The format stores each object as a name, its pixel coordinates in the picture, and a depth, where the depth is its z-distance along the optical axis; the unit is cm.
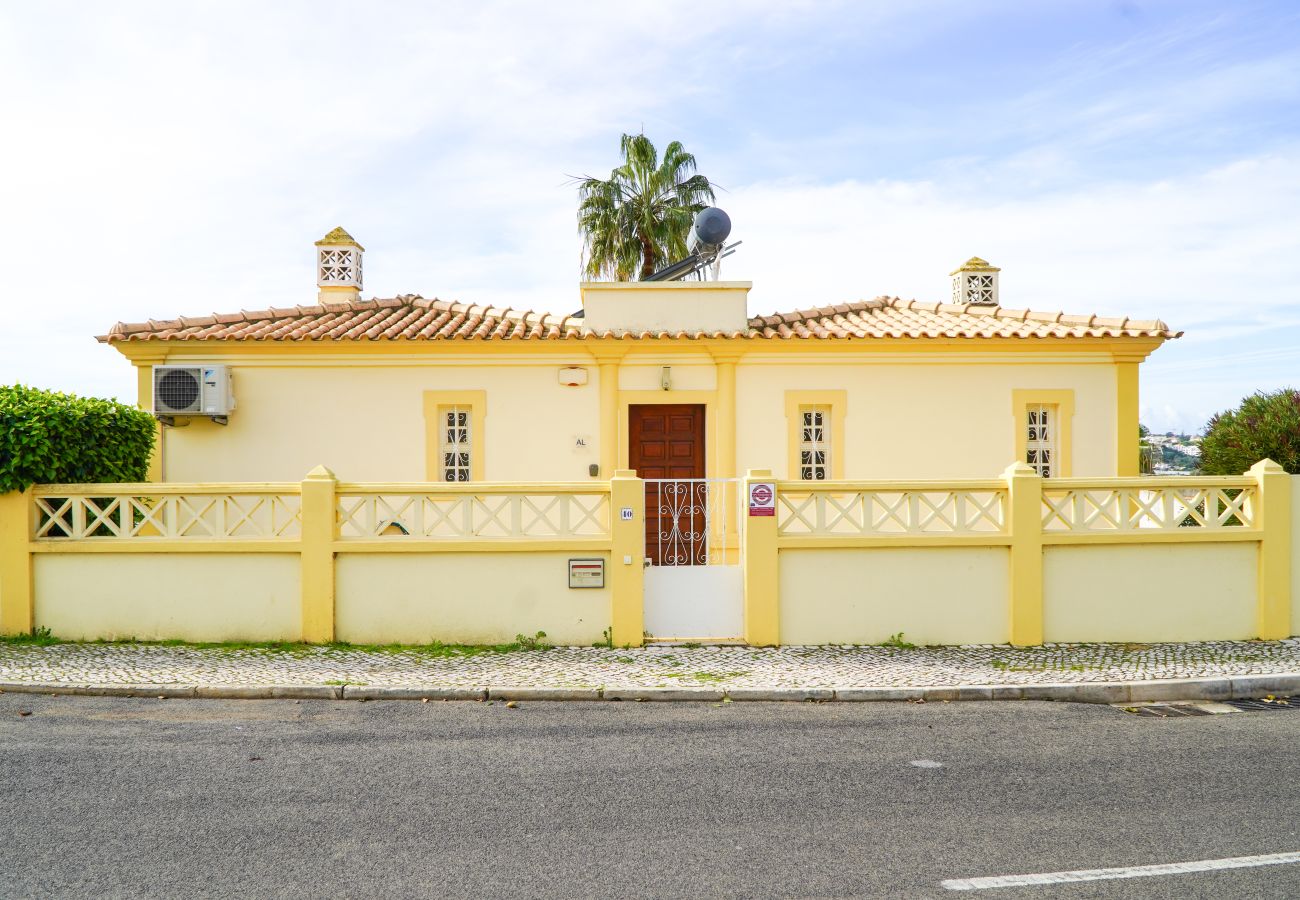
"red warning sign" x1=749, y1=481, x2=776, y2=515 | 880
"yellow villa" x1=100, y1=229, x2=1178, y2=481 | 1249
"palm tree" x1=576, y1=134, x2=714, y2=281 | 2531
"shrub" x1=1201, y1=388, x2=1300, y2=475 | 1139
